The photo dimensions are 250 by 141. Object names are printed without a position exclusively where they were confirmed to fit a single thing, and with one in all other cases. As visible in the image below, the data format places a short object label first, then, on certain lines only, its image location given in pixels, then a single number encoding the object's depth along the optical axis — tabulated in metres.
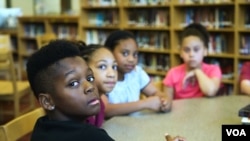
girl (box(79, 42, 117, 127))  1.62
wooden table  1.36
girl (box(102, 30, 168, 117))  1.99
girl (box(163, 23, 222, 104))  2.24
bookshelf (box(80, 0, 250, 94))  3.62
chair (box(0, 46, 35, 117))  3.30
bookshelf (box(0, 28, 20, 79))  6.32
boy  1.05
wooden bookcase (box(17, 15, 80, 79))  5.43
